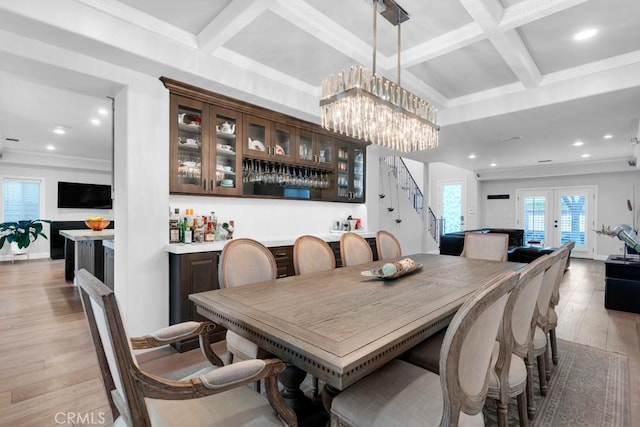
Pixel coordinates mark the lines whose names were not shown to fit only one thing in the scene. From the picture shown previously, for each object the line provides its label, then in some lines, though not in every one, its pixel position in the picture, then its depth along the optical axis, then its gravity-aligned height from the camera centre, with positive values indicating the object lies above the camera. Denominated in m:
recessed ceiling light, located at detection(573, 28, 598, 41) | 2.65 +1.51
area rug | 1.91 -1.24
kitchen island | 4.32 -0.57
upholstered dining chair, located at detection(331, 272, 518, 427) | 1.00 -0.69
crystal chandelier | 2.23 +0.77
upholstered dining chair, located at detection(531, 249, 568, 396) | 1.94 -0.65
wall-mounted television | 8.55 +0.37
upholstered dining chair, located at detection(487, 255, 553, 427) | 1.45 -0.65
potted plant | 7.06 -0.52
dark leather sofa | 5.63 -0.70
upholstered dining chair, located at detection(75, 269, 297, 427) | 0.97 -0.60
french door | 8.94 -0.11
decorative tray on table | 2.23 -0.44
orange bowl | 4.92 -0.23
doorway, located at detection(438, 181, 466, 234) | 10.62 +0.25
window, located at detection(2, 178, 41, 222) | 7.80 +0.24
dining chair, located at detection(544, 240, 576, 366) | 2.21 -0.73
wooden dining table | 1.12 -0.48
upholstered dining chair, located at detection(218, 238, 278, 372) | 1.93 -0.41
